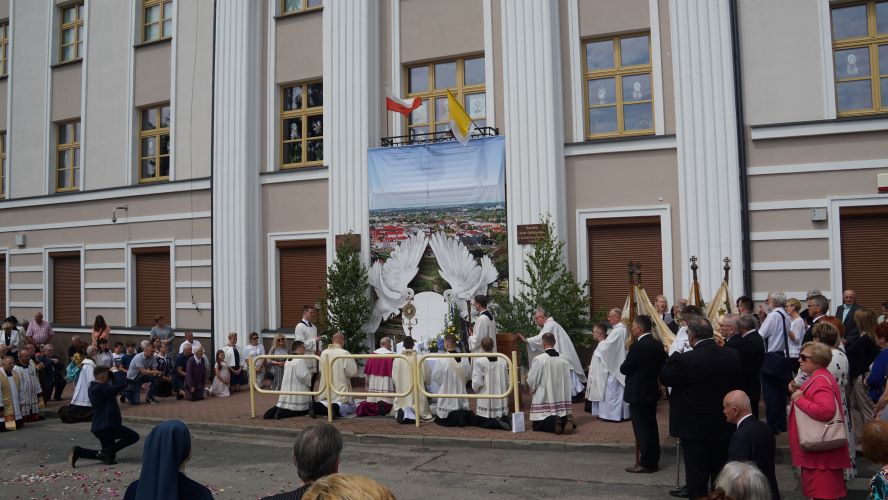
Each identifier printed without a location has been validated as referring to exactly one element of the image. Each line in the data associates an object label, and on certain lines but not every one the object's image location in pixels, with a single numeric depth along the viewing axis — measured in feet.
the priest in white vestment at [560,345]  43.82
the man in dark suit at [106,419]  34.45
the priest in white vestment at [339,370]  42.75
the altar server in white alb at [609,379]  40.09
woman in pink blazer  19.42
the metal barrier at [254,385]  42.19
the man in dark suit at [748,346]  27.99
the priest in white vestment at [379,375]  43.70
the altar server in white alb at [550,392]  37.19
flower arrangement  52.14
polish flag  54.34
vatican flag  52.01
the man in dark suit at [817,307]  34.24
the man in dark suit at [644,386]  28.86
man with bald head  17.99
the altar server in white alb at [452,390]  40.37
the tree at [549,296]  49.80
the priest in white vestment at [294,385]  43.80
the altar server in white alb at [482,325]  44.83
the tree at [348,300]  56.39
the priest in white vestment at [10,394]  45.42
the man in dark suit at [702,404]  22.81
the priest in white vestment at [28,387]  47.60
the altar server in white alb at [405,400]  41.24
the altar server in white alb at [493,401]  39.34
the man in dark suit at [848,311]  34.51
